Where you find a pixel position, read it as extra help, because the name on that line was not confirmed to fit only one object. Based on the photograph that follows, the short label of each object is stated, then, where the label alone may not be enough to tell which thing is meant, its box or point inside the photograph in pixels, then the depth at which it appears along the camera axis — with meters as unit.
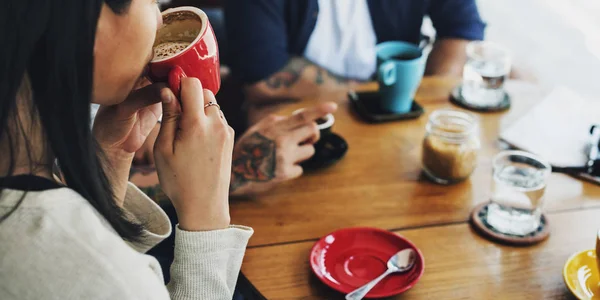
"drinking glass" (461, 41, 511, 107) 1.58
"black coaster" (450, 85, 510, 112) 1.55
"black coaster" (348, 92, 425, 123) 1.51
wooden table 1.00
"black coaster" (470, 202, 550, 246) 1.09
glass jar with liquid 1.23
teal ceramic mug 1.50
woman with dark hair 0.74
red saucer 0.99
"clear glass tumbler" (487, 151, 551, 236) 1.12
